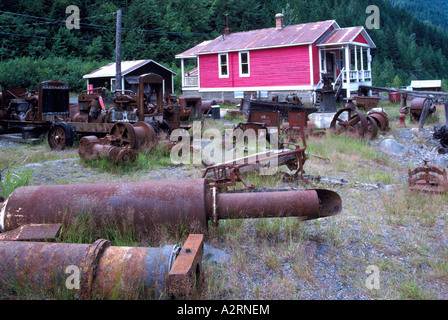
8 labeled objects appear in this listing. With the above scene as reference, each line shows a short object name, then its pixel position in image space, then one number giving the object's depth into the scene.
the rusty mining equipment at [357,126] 11.31
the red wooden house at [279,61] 23.42
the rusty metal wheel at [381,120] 13.31
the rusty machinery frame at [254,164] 5.68
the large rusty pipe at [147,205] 3.65
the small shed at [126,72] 29.81
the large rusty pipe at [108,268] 2.55
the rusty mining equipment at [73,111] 10.39
